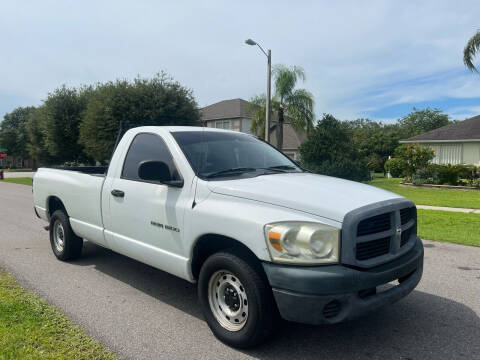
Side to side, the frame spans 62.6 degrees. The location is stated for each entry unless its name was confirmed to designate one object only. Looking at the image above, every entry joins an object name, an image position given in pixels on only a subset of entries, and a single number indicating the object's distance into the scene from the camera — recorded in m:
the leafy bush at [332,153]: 16.86
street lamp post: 18.50
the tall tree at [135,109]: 20.92
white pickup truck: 3.00
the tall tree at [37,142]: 32.94
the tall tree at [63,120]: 28.50
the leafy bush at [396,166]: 22.17
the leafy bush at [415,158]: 21.56
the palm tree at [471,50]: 20.81
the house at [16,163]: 95.22
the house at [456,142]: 26.53
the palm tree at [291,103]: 28.64
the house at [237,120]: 43.56
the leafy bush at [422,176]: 20.86
